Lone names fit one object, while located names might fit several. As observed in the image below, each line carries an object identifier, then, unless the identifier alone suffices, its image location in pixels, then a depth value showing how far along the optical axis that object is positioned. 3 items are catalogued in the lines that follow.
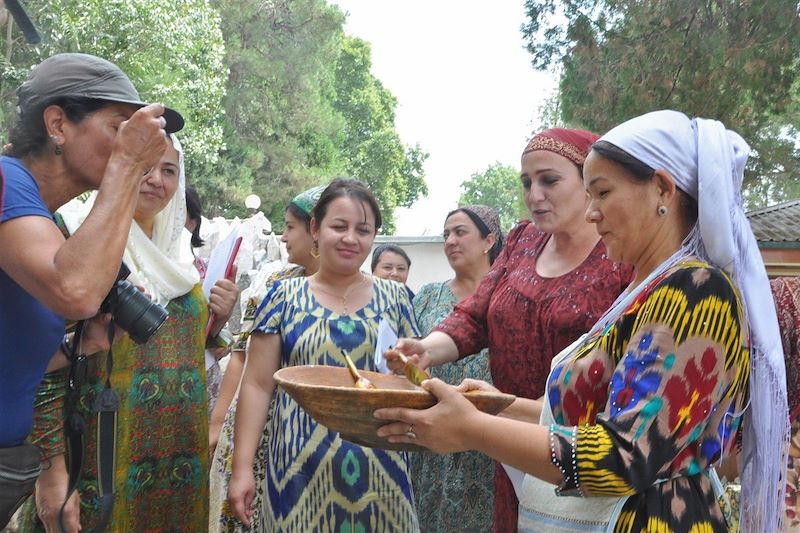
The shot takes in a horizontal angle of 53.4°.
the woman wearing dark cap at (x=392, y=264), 6.45
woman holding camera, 1.99
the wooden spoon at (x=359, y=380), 2.19
